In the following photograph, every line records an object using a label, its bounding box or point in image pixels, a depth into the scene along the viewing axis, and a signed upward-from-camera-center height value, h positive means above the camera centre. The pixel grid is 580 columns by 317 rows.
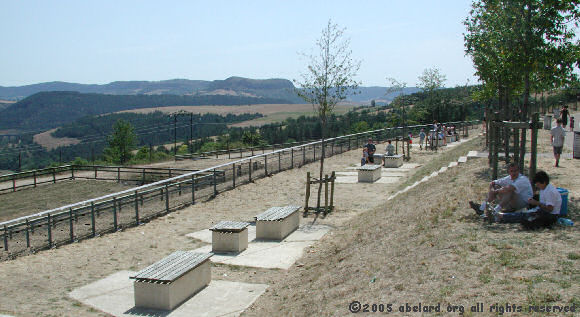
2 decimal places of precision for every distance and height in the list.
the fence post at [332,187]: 13.54 -1.88
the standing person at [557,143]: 12.71 -0.66
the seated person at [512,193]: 7.80 -1.20
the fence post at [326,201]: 13.19 -2.21
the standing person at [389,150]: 22.07 -1.42
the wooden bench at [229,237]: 9.89 -2.40
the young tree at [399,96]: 33.00 +1.53
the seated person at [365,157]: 20.84 -1.65
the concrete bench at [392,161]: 21.91 -1.89
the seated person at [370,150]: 21.39 -1.37
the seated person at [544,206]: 7.11 -1.29
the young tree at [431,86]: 38.09 +2.55
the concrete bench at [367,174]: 18.06 -2.05
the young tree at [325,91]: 15.41 +0.90
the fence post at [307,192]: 13.35 -2.03
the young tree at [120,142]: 66.00 -2.95
